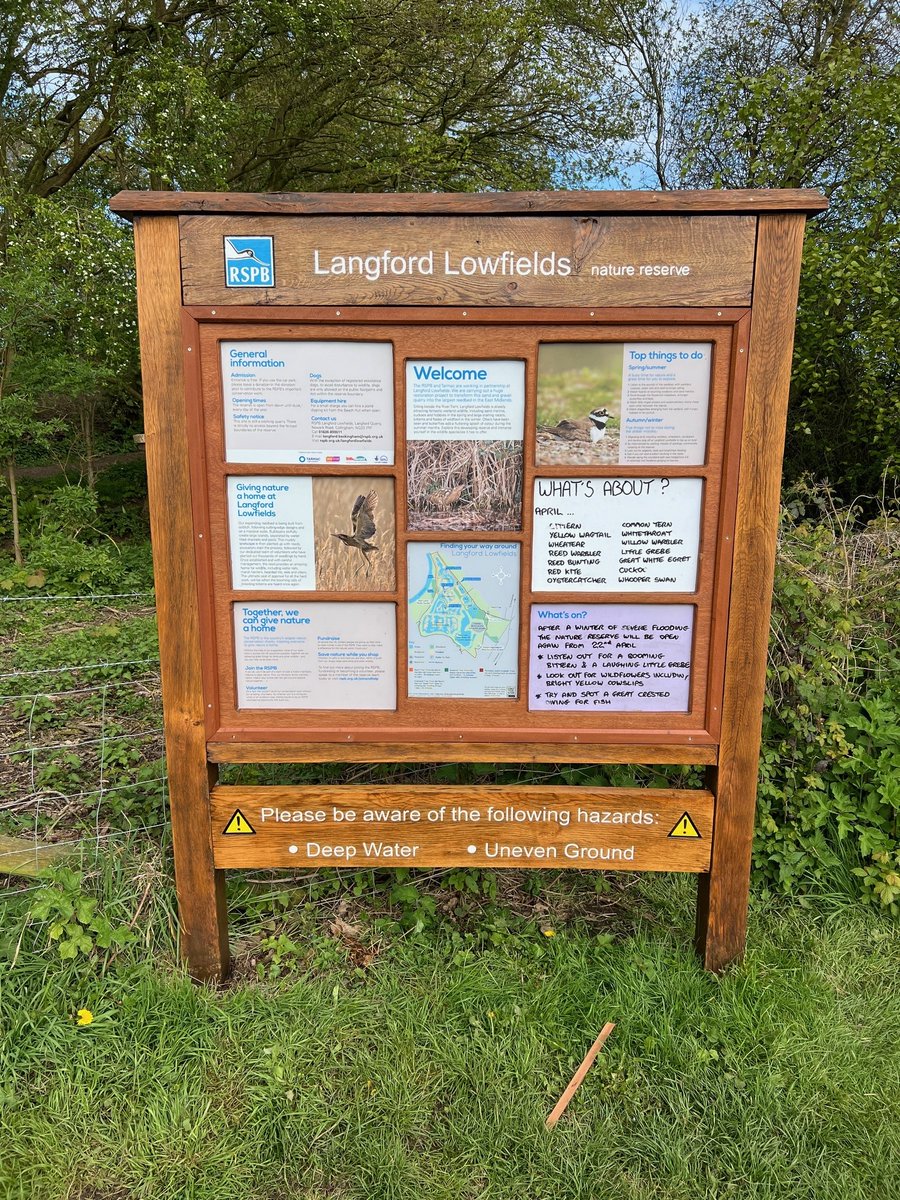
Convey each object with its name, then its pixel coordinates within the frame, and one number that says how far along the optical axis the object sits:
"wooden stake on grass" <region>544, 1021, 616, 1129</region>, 2.29
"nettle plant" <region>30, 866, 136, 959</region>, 2.61
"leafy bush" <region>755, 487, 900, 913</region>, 3.15
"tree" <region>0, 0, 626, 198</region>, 8.93
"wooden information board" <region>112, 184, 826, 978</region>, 2.31
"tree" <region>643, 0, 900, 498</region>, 6.79
